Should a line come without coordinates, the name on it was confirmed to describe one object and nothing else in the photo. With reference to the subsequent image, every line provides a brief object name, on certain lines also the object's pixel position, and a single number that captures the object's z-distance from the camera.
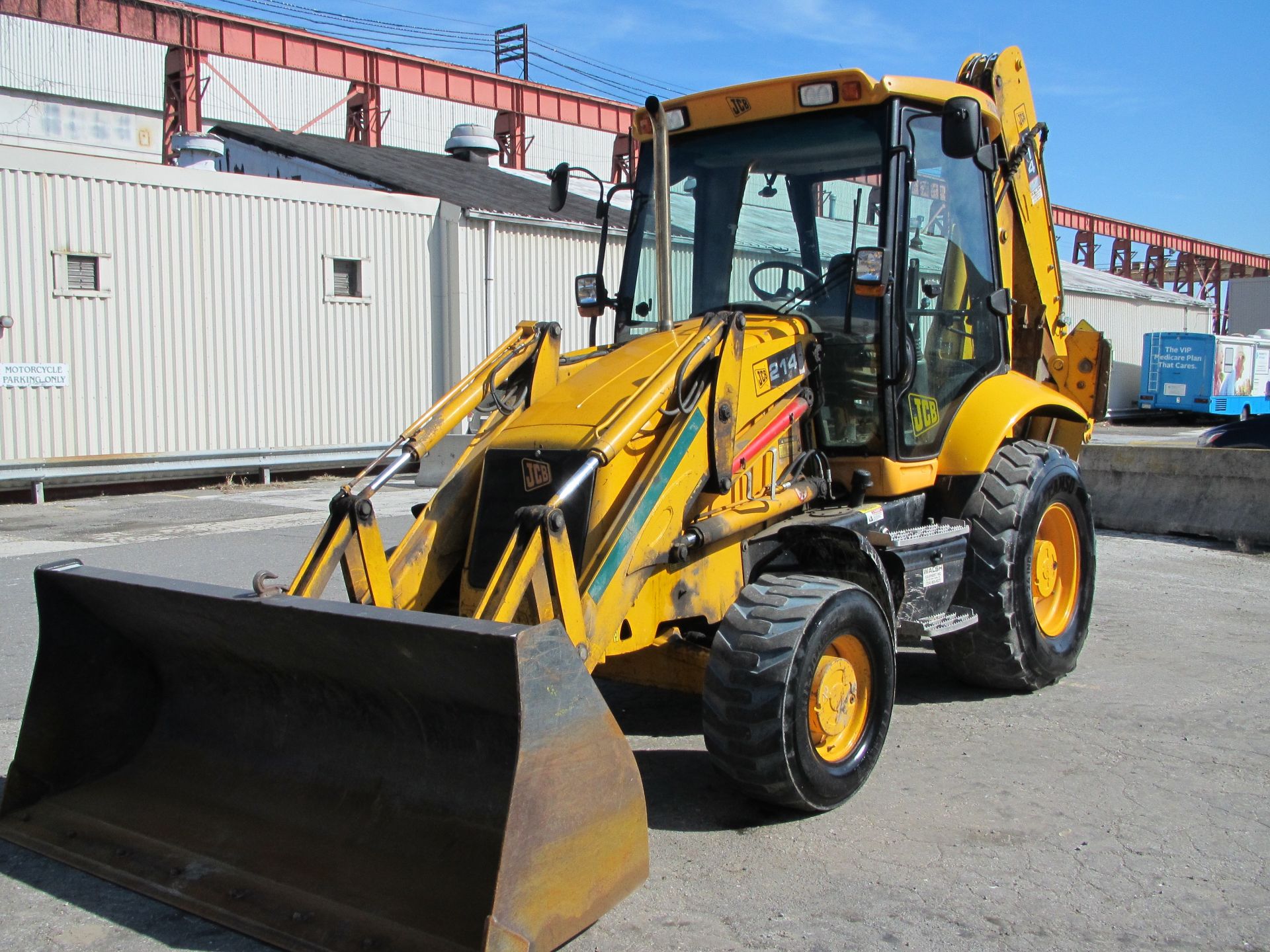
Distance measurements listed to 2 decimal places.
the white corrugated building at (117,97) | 27.81
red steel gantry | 26.25
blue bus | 30.06
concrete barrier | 10.92
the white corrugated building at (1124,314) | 31.50
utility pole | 46.34
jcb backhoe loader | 3.61
